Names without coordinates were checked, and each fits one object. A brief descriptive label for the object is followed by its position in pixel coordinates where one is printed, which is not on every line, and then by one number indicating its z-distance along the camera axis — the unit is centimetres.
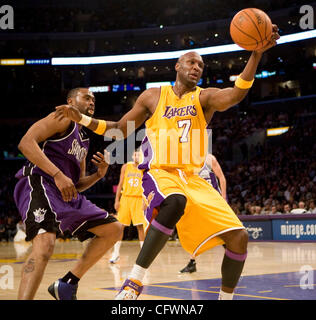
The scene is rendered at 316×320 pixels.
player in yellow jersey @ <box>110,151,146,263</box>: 856
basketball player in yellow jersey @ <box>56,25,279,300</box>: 330
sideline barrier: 1177
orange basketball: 342
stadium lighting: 2739
